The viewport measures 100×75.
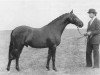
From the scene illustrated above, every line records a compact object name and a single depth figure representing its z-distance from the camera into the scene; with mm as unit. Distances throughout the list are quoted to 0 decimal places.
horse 8742
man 9305
